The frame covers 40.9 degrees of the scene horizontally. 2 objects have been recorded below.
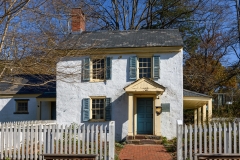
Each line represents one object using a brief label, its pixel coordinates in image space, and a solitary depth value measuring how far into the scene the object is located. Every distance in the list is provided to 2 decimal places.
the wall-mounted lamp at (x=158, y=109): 16.45
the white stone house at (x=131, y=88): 16.72
